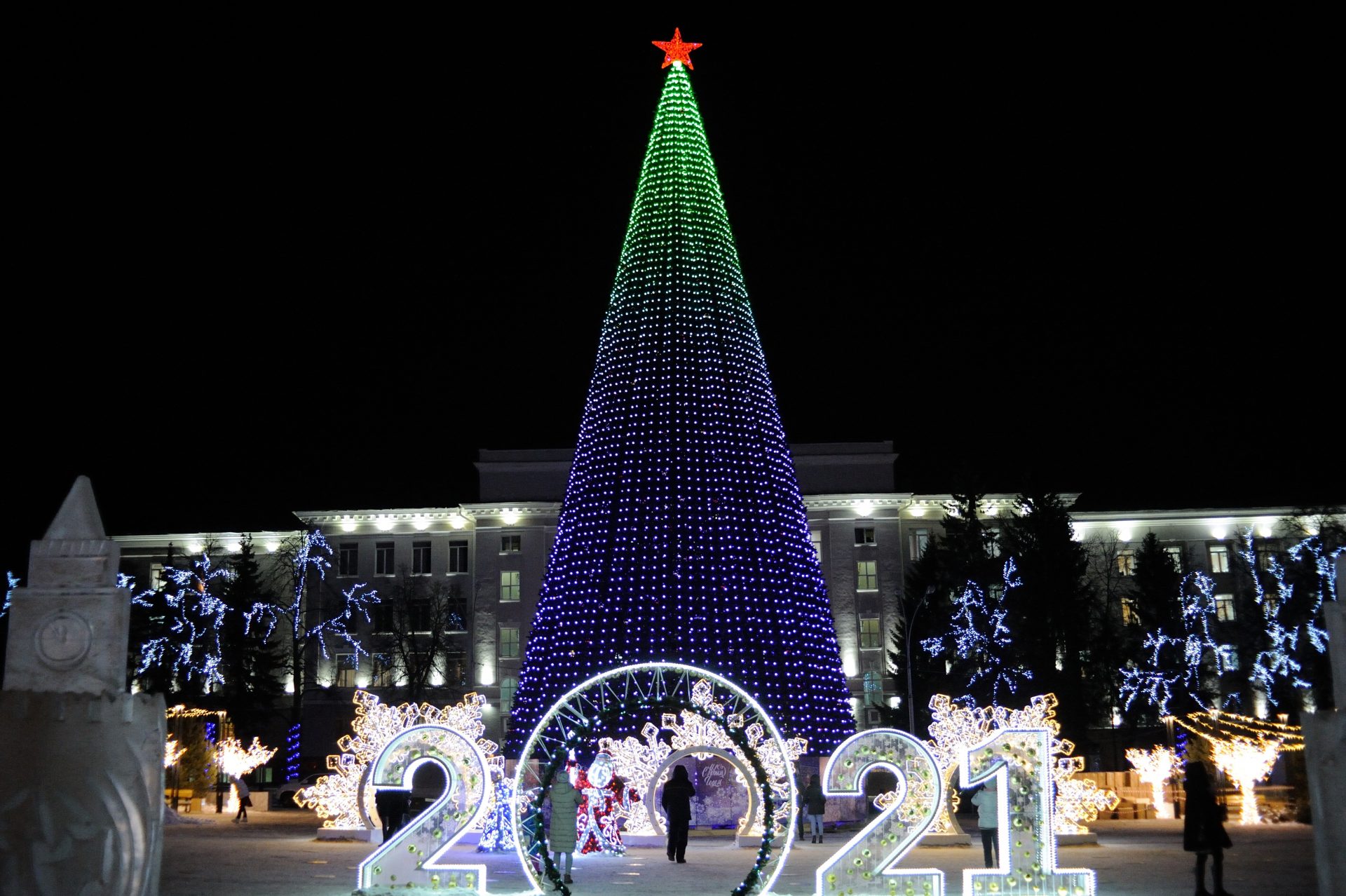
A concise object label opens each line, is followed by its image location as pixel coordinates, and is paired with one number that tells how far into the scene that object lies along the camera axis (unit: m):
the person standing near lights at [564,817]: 16.31
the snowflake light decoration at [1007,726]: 21.48
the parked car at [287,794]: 41.81
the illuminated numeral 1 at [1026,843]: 13.02
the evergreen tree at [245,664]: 49.28
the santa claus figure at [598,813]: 21.17
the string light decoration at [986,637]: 45.53
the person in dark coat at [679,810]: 19.42
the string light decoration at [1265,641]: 42.53
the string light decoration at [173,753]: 33.84
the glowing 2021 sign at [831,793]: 12.77
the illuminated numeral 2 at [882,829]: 12.65
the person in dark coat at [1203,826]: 13.00
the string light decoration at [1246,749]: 28.22
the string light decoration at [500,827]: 20.39
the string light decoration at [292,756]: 49.28
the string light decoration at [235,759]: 35.84
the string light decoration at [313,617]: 51.94
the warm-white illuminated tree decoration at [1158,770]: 31.89
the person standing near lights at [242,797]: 31.34
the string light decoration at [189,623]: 46.41
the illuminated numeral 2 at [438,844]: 13.19
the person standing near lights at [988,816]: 16.81
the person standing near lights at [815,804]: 23.77
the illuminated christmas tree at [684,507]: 24.12
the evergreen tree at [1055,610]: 45.19
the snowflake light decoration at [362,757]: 23.36
